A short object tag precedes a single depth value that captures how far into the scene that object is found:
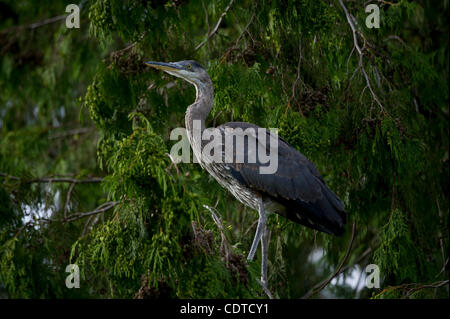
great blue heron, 11.41
